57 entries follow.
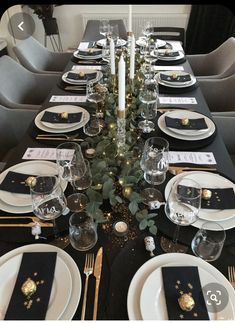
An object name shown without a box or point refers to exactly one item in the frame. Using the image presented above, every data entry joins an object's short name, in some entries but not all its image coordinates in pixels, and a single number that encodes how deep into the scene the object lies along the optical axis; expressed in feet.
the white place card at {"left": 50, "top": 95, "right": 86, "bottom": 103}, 4.47
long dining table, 1.96
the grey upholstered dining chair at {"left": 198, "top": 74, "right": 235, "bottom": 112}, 5.33
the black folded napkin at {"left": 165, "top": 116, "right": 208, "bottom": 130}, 3.59
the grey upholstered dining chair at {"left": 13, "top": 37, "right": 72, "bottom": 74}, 6.32
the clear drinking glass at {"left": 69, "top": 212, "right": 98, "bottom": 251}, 2.29
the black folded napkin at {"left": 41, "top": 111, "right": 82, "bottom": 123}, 3.77
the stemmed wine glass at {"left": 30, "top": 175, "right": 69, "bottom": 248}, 2.35
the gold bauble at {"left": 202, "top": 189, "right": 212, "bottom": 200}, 2.64
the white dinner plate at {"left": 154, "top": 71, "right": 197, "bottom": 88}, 4.75
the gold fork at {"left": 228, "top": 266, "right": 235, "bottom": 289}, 2.05
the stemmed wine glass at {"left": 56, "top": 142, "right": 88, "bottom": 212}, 2.73
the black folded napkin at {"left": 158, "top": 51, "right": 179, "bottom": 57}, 6.01
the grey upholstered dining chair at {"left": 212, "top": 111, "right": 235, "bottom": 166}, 4.11
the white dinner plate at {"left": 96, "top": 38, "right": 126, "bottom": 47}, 6.60
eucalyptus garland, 2.32
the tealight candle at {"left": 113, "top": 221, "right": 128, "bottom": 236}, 2.42
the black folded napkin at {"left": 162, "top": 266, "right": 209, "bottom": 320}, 1.83
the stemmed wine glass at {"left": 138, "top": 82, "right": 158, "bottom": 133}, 3.71
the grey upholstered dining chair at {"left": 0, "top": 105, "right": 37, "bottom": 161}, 4.36
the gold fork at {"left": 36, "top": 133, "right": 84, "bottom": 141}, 3.56
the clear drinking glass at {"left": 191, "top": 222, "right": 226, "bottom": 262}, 2.21
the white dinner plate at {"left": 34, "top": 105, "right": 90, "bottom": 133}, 3.66
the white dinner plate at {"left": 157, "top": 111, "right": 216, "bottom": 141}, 3.48
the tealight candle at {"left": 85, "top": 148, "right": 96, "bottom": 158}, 3.20
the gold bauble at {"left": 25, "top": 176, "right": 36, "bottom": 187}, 2.78
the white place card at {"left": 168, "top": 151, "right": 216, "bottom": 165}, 3.16
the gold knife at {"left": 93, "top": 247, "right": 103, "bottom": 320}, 1.94
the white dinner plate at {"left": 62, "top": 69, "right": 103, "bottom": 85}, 4.93
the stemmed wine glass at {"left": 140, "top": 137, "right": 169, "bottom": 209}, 2.70
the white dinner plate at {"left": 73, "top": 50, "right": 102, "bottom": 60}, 6.00
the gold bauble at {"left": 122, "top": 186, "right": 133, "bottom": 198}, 2.45
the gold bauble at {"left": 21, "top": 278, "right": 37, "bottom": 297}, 1.96
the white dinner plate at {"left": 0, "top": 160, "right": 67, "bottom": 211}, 2.71
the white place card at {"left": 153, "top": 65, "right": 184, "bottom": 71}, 5.51
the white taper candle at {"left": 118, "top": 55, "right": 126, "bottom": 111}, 2.31
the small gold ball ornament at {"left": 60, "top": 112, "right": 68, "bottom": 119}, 3.81
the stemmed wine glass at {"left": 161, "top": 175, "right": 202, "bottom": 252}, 2.32
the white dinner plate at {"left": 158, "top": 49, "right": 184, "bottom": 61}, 5.87
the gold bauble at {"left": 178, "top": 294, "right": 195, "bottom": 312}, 1.84
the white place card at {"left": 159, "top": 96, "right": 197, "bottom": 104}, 4.37
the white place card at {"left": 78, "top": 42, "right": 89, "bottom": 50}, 6.55
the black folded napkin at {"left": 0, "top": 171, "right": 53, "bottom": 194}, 2.77
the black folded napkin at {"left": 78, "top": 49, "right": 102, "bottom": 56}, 6.10
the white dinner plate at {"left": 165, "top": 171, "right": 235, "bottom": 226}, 2.50
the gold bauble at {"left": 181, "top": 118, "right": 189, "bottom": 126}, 3.61
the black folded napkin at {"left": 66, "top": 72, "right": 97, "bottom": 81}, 5.02
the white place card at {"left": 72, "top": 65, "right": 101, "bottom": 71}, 5.54
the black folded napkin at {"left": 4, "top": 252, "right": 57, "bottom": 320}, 1.86
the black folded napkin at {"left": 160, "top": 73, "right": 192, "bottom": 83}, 4.86
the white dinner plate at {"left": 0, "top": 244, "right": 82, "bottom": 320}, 1.87
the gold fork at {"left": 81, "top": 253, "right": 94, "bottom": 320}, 2.06
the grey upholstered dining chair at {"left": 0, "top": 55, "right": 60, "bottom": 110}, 5.04
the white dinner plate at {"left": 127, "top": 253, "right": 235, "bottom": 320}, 1.85
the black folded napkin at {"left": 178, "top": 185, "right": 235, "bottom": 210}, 2.56
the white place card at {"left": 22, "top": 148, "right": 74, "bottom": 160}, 3.26
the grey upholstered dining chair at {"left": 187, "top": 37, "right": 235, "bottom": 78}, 5.96
